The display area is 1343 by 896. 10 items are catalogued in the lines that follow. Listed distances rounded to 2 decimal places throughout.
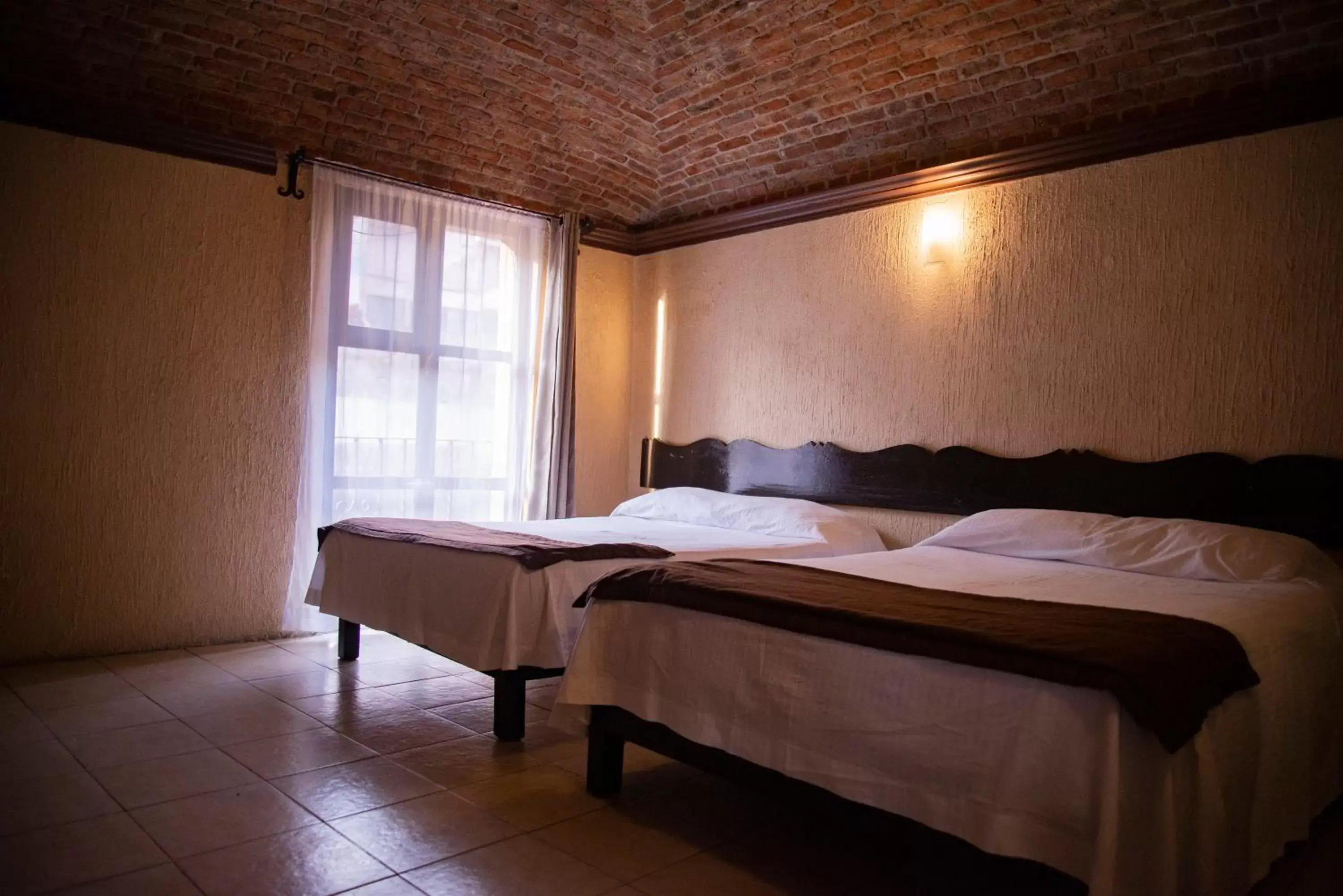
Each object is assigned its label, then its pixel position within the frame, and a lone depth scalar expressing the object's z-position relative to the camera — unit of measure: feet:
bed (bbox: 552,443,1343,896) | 5.39
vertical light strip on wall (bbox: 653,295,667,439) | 18.97
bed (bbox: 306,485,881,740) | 10.09
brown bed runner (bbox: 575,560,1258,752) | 5.46
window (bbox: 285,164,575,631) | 14.90
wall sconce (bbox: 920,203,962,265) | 14.10
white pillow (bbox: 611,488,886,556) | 13.97
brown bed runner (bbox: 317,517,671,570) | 10.29
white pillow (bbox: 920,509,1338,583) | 9.71
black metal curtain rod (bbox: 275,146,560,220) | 14.51
